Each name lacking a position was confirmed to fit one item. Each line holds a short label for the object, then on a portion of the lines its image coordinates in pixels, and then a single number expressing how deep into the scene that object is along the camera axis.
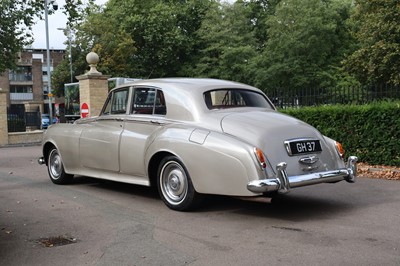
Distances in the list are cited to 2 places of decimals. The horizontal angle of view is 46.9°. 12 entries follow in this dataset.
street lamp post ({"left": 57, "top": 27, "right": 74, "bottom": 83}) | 42.38
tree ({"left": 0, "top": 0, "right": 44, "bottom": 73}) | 25.17
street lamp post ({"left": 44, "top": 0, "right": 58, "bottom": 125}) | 29.69
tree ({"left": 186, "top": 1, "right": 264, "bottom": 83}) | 39.75
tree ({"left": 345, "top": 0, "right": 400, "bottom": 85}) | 23.52
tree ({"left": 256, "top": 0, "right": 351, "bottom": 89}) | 36.72
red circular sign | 18.42
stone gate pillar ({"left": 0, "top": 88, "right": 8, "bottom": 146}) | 21.56
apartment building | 84.19
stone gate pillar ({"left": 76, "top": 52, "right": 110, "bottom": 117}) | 18.83
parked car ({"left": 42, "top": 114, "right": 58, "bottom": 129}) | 37.31
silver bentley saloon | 5.55
